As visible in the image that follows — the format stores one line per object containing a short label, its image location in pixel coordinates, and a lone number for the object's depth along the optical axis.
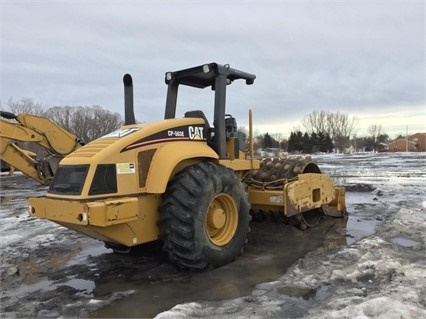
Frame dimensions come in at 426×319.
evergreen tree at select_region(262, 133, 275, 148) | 75.43
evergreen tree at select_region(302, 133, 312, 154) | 74.75
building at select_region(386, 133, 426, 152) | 79.25
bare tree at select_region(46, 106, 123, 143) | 65.81
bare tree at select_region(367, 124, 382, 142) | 110.76
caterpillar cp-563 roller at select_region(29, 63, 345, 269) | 4.75
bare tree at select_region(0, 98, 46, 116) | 58.16
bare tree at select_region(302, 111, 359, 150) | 103.19
